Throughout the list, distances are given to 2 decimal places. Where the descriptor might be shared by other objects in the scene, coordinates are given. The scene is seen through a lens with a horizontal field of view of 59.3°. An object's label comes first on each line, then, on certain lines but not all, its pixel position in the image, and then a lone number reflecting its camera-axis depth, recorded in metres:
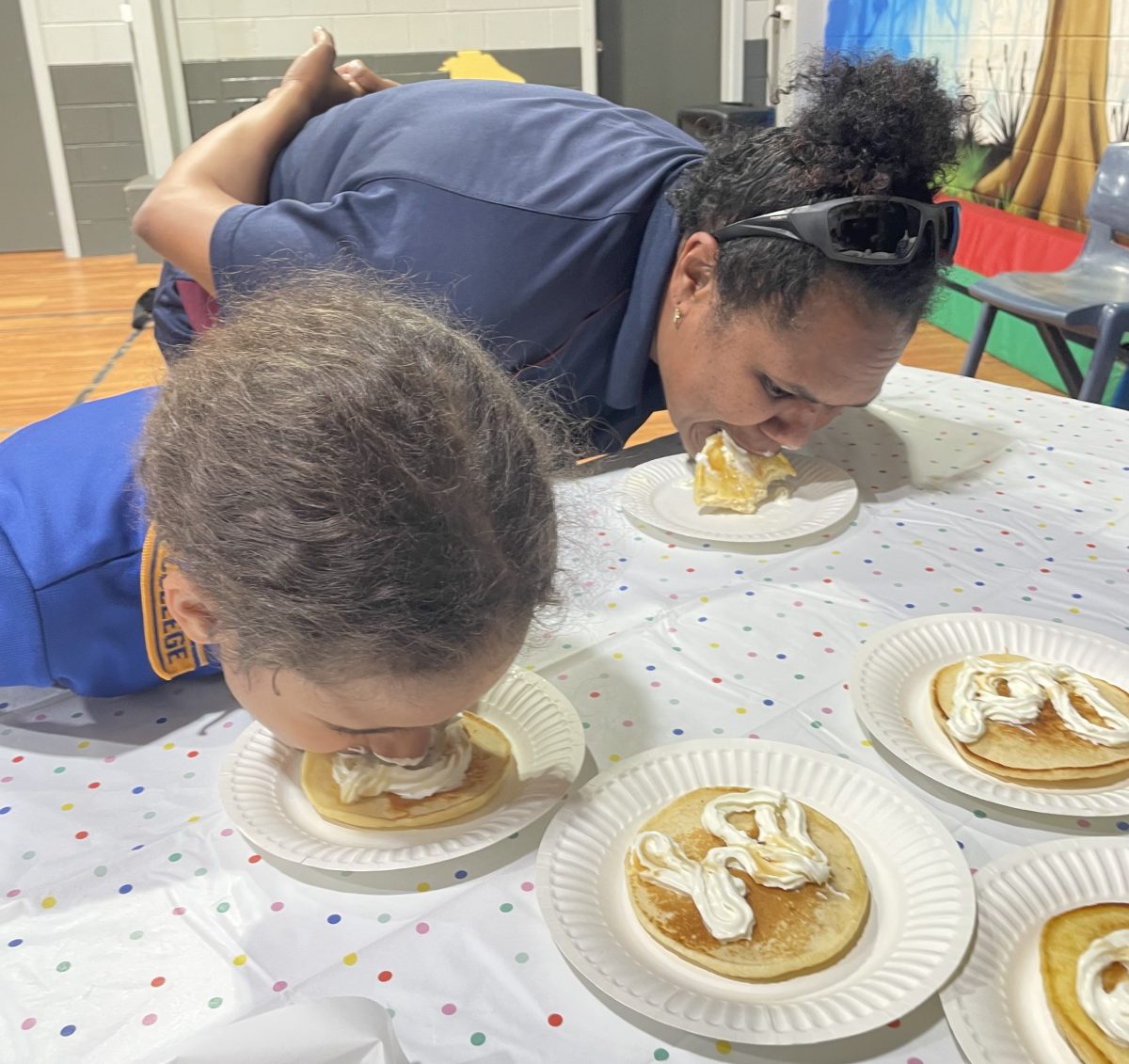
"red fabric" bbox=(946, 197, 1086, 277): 3.43
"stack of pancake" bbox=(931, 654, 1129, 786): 0.88
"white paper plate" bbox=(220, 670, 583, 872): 0.79
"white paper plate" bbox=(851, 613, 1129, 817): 0.86
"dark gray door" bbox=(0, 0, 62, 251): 5.60
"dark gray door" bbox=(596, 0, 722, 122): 5.93
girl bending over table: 0.65
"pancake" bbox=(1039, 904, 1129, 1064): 0.64
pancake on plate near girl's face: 0.84
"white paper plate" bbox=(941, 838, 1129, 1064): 0.65
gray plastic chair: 2.66
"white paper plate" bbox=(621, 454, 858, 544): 1.36
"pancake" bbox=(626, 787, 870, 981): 0.72
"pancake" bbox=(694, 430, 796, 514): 1.43
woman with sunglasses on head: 1.28
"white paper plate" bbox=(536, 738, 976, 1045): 0.66
